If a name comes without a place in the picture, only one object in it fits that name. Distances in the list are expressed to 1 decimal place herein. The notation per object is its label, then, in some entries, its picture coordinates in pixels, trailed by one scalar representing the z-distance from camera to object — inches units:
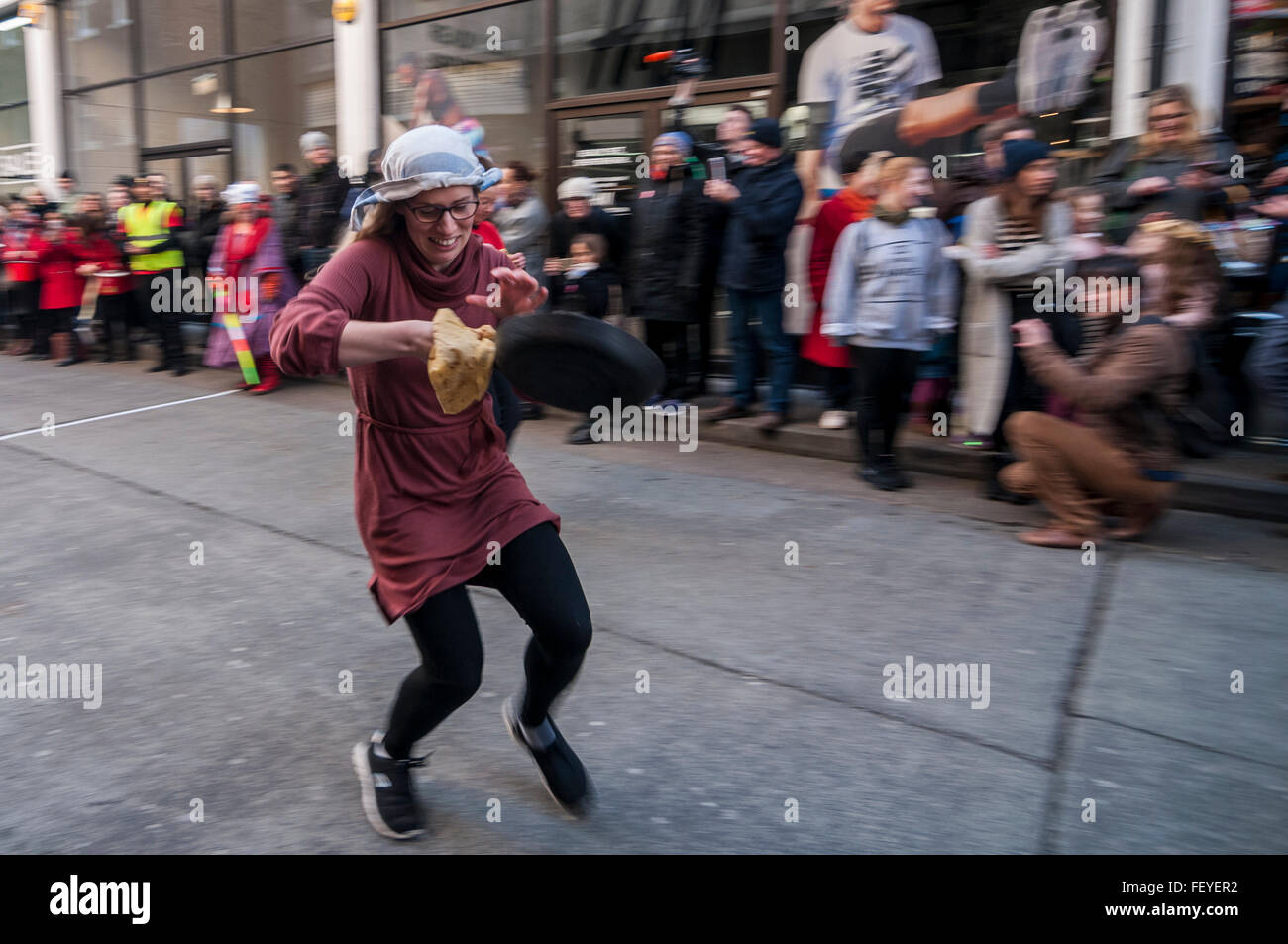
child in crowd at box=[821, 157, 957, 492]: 242.1
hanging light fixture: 537.6
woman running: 99.6
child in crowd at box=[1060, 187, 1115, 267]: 220.5
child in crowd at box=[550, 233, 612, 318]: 304.2
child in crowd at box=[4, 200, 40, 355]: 495.8
